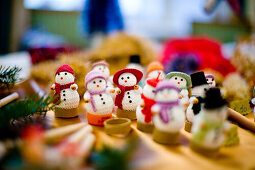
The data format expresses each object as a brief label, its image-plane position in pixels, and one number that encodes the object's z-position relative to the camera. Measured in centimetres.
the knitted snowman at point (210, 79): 74
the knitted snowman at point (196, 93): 67
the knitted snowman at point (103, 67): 95
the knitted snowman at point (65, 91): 76
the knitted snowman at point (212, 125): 53
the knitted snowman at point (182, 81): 73
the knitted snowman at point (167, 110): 59
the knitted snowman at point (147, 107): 67
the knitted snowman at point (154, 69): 90
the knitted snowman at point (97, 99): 72
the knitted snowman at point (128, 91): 79
